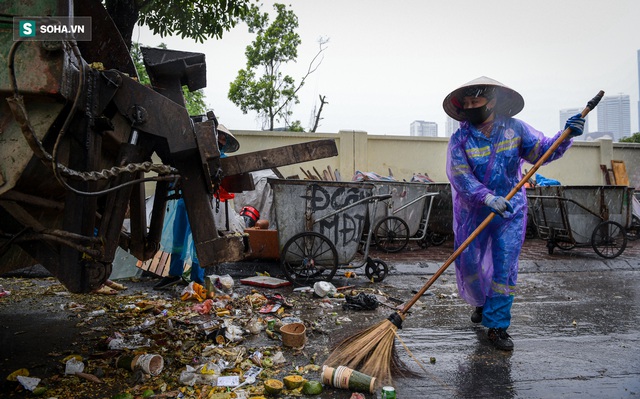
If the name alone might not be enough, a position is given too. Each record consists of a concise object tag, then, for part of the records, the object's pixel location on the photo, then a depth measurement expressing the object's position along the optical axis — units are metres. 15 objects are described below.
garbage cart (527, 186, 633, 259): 7.74
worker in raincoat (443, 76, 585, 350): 3.56
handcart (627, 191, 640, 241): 10.01
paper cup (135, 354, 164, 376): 2.76
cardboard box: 6.84
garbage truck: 1.96
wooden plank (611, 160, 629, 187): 13.79
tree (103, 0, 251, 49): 6.60
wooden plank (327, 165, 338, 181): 11.45
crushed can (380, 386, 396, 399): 2.46
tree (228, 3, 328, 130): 21.39
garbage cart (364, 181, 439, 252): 8.55
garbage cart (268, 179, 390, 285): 5.75
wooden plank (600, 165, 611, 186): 13.77
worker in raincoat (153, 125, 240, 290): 5.29
